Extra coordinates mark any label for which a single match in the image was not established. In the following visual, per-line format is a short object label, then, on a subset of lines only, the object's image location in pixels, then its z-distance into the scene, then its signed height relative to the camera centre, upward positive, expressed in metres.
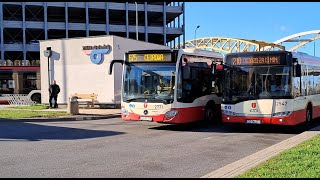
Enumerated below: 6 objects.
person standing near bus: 23.92 -0.31
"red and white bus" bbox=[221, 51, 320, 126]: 13.52 -0.18
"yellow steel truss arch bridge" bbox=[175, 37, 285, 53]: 67.94 +7.61
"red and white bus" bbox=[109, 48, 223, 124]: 14.33 -0.07
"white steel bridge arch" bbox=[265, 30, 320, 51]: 70.56 +8.05
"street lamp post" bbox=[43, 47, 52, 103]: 25.70 +2.00
